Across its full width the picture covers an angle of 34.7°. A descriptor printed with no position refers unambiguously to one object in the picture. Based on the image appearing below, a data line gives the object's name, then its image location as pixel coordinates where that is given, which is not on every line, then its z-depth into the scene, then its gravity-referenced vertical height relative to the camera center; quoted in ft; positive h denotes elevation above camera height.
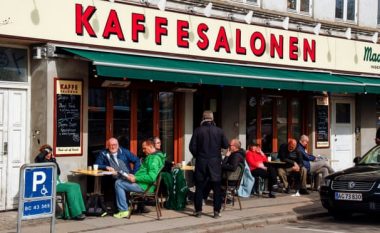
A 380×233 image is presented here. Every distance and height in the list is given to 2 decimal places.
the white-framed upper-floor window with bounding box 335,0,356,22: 57.71 +11.38
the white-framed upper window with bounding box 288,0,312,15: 53.21 +10.82
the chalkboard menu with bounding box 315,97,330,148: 55.57 +0.44
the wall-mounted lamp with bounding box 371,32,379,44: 60.39 +9.04
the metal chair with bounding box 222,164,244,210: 37.68 -3.23
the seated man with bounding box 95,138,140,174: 36.24 -1.86
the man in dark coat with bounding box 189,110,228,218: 34.76 -1.83
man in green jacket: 34.50 -3.00
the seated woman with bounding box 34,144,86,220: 33.78 -3.82
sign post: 26.37 -2.92
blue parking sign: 26.61 -2.49
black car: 33.53 -3.59
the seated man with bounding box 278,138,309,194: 45.37 -2.87
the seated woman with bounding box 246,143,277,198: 43.96 -2.90
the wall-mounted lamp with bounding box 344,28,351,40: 57.16 +8.85
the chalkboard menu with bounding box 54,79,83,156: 36.70 +0.50
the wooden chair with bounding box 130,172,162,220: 34.35 -3.98
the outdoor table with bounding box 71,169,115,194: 34.58 -2.73
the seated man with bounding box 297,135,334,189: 46.62 -2.86
